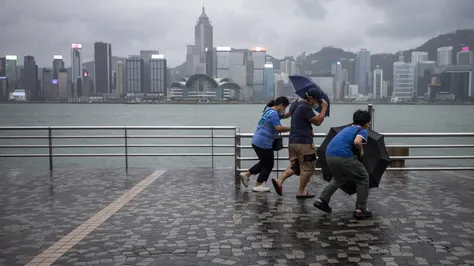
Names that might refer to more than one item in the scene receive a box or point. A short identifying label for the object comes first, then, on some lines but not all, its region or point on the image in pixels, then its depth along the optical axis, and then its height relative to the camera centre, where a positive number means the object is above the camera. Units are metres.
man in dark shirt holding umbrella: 7.38 -0.44
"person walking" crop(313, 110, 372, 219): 6.46 -0.78
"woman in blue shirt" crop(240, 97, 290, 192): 7.95 -0.48
